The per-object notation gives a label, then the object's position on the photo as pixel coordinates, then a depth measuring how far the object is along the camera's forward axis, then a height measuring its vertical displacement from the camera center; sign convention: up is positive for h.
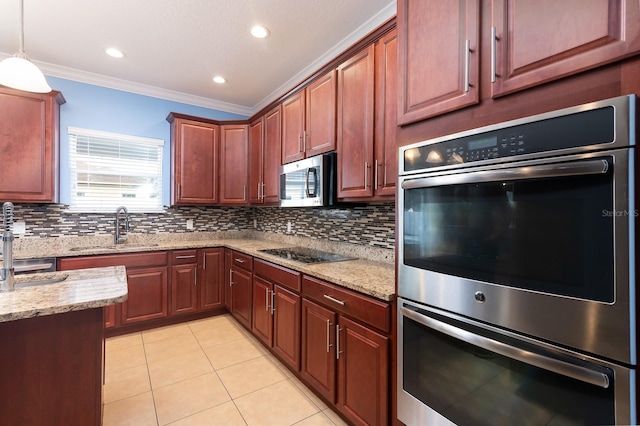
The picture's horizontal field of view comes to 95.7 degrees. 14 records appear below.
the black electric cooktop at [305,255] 2.35 -0.37
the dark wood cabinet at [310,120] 2.27 +0.82
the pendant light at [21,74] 1.54 +0.75
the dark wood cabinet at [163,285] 2.95 -0.81
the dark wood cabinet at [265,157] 3.09 +0.64
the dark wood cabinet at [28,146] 2.66 +0.64
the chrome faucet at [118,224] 3.30 -0.13
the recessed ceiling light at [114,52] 2.71 +1.53
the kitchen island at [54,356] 1.22 -0.64
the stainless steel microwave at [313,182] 2.25 +0.26
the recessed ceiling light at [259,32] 2.40 +1.53
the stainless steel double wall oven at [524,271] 0.77 -0.19
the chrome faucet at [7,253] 1.34 -0.19
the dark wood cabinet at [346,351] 1.46 -0.80
